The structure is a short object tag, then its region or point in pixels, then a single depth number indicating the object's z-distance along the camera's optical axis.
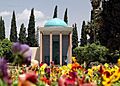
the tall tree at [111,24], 28.83
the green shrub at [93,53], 33.91
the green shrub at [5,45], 51.09
